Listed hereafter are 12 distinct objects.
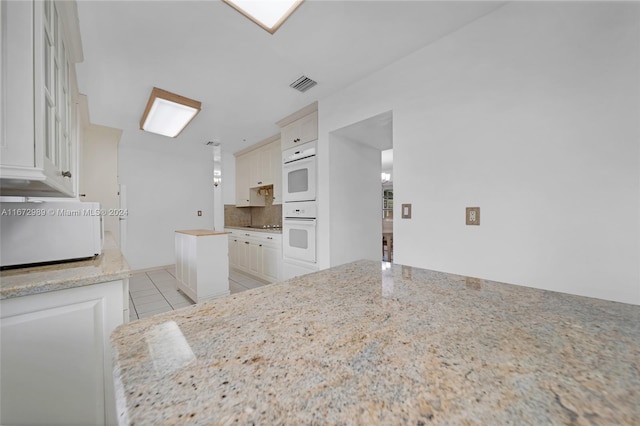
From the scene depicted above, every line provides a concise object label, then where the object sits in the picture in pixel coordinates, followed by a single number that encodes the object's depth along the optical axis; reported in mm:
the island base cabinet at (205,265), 2748
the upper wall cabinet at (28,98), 792
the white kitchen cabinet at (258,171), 3830
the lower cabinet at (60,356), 891
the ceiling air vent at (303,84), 2309
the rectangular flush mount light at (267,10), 1337
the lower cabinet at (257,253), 3469
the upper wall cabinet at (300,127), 2858
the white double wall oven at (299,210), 2832
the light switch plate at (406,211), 1966
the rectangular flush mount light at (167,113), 2521
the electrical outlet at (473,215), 1634
